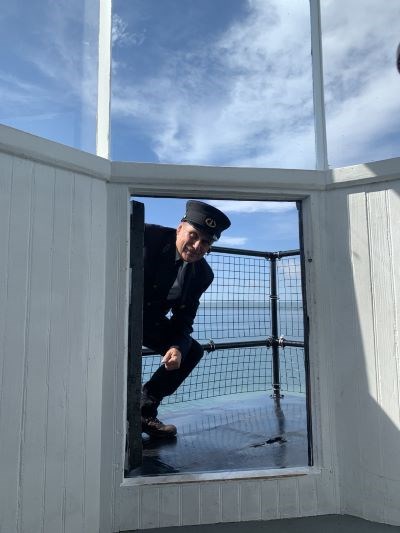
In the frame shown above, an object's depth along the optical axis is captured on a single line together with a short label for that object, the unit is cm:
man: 324
